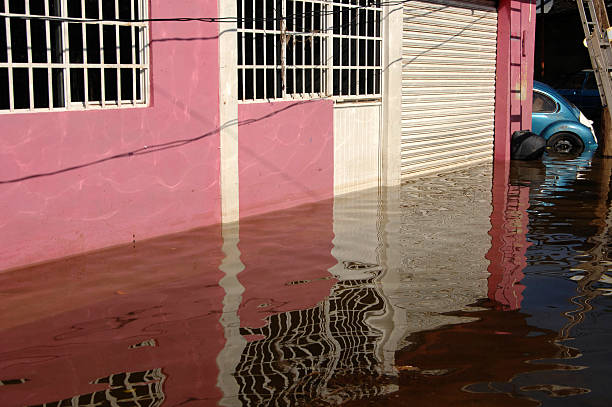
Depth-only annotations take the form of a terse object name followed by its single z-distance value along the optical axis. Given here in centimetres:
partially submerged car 1808
